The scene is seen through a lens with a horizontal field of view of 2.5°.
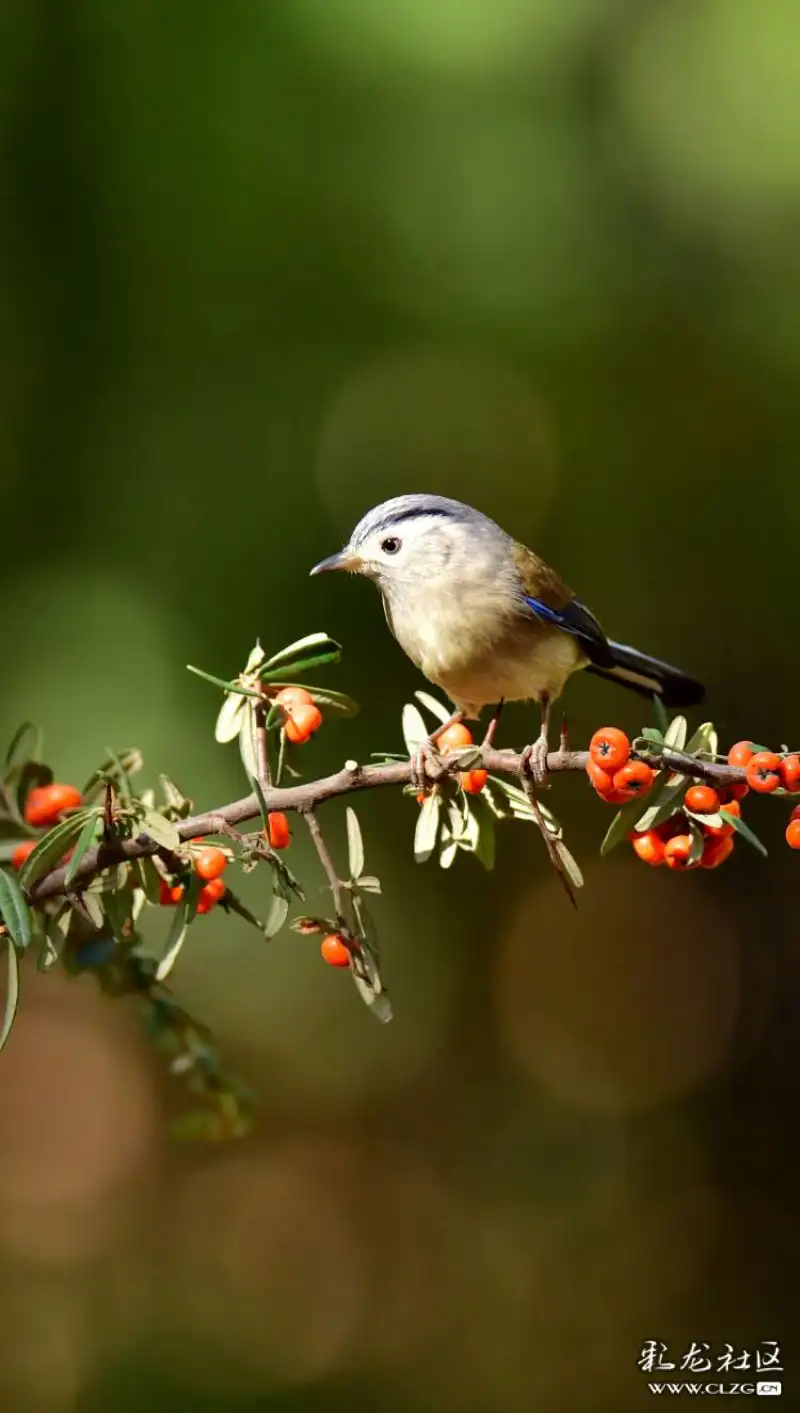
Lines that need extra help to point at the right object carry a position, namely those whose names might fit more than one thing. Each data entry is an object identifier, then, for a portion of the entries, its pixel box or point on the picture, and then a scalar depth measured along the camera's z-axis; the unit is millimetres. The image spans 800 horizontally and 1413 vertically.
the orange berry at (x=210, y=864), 4771
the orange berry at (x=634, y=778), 4755
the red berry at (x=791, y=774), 4737
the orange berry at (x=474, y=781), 4798
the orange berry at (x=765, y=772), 4736
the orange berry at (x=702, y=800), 4762
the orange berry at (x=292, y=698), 4806
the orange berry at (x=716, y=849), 4780
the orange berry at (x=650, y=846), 4781
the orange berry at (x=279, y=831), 4800
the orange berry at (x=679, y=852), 4770
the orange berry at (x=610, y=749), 4751
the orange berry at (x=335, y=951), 4800
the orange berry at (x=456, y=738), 4848
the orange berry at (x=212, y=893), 4802
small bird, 5017
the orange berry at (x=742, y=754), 4757
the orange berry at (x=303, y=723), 4801
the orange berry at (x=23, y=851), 4814
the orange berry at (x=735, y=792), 4768
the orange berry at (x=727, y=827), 4762
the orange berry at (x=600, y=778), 4751
